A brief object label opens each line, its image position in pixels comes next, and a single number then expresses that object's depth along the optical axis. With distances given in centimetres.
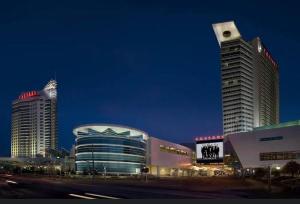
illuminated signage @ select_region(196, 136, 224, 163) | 7910
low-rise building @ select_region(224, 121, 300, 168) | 6477
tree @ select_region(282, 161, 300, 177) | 4081
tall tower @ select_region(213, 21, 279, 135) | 9535
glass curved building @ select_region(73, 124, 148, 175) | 7064
